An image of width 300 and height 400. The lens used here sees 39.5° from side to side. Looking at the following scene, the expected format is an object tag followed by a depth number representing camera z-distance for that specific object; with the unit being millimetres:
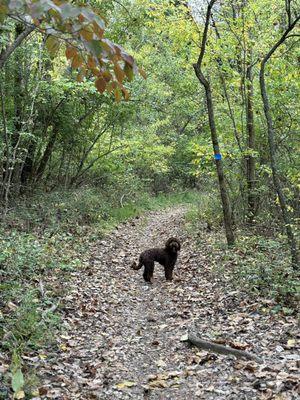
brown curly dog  9278
